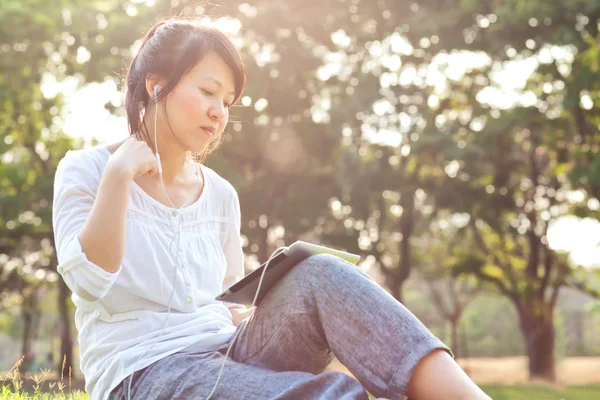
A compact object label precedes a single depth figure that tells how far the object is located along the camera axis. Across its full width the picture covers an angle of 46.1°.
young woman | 2.21
